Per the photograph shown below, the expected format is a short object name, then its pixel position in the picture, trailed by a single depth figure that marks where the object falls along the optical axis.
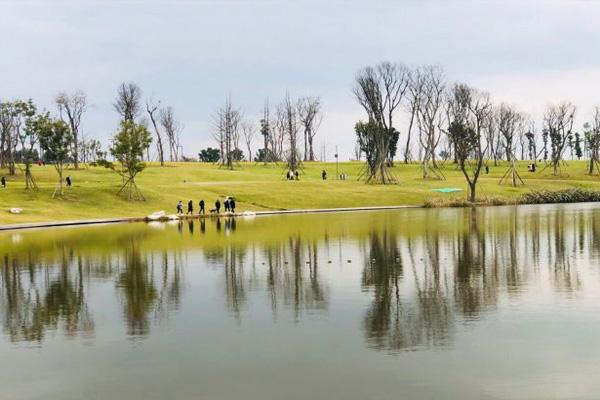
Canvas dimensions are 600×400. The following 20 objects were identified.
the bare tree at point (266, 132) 170.75
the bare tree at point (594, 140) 126.96
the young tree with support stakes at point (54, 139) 73.31
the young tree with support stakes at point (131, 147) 75.69
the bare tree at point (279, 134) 163.46
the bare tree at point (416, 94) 118.40
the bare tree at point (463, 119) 102.60
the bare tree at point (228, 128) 151.38
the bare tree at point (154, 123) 135.00
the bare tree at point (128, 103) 127.25
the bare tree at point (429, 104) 119.25
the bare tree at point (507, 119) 130.90
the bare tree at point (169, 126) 166.38
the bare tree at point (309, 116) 155.25
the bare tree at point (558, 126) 130.62
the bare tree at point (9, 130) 94.00
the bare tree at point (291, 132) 126.19
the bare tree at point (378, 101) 105.44
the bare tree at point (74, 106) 120.44
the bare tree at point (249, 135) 181.38
